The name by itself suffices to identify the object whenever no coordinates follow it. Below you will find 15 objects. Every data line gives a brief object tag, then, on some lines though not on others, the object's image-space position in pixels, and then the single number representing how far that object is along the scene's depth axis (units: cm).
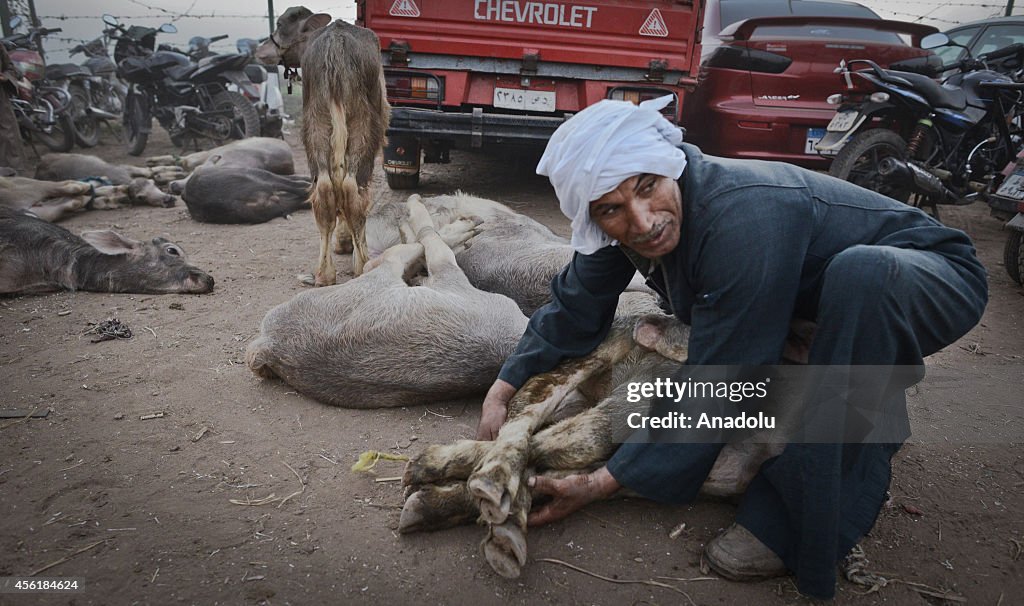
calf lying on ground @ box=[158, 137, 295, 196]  741
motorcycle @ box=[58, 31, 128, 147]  1029
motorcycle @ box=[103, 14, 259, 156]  996
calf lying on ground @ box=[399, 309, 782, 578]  204
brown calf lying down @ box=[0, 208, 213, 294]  448
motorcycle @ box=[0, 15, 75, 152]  866
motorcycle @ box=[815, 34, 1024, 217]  573
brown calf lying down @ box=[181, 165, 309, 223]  617
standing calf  432
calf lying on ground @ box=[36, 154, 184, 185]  723
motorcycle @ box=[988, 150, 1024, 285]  507
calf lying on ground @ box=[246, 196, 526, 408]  307
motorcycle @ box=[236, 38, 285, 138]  1054
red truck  584
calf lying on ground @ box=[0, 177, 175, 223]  616
